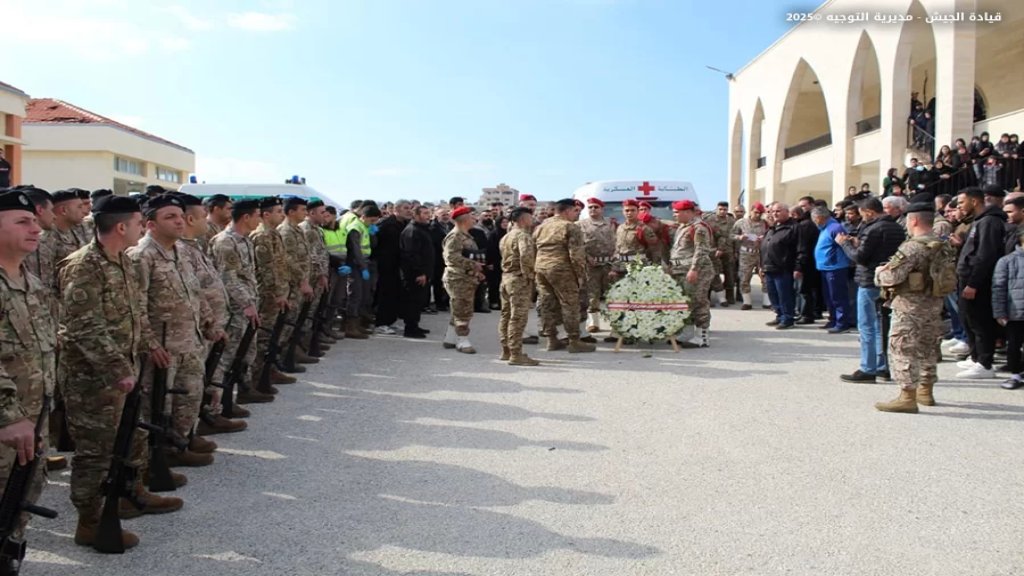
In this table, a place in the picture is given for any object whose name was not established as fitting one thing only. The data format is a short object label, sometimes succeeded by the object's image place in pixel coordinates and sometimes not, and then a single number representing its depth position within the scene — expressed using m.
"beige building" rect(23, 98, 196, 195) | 40.69
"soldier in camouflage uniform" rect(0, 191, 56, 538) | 3.11
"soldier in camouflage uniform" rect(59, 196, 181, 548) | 3.79
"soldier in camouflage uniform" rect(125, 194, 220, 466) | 4.62
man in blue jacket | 10.88
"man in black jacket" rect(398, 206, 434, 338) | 10.88
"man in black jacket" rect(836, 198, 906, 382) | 7.53
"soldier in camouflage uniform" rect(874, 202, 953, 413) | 6.33
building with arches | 19.02
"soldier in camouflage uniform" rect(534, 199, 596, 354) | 9.29
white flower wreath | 9.80
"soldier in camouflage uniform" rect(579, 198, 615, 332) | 10.87
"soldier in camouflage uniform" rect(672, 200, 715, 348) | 10.02
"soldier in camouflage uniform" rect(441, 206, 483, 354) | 9.55
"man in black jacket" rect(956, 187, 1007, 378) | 7.71
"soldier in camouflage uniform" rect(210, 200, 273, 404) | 6.29
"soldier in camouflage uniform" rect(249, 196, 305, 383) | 7.11
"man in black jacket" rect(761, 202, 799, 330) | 11.80
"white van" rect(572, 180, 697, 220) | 14.67
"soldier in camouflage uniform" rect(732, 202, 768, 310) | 14.27
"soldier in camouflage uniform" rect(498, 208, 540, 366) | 8.81
